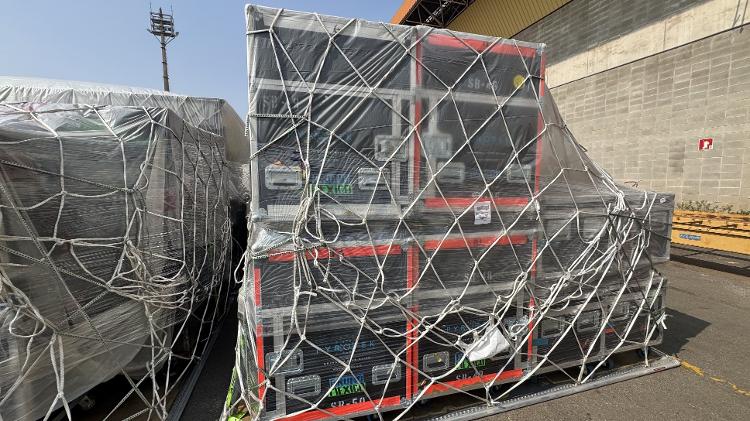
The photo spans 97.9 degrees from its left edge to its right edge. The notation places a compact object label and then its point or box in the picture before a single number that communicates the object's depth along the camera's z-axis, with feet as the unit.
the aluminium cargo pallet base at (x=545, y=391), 7.71
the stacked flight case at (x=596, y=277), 8.36
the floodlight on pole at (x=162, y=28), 69.56
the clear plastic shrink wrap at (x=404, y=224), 6.47
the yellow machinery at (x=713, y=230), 15.80
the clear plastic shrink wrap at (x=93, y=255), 5.75
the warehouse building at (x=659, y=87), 21.35
